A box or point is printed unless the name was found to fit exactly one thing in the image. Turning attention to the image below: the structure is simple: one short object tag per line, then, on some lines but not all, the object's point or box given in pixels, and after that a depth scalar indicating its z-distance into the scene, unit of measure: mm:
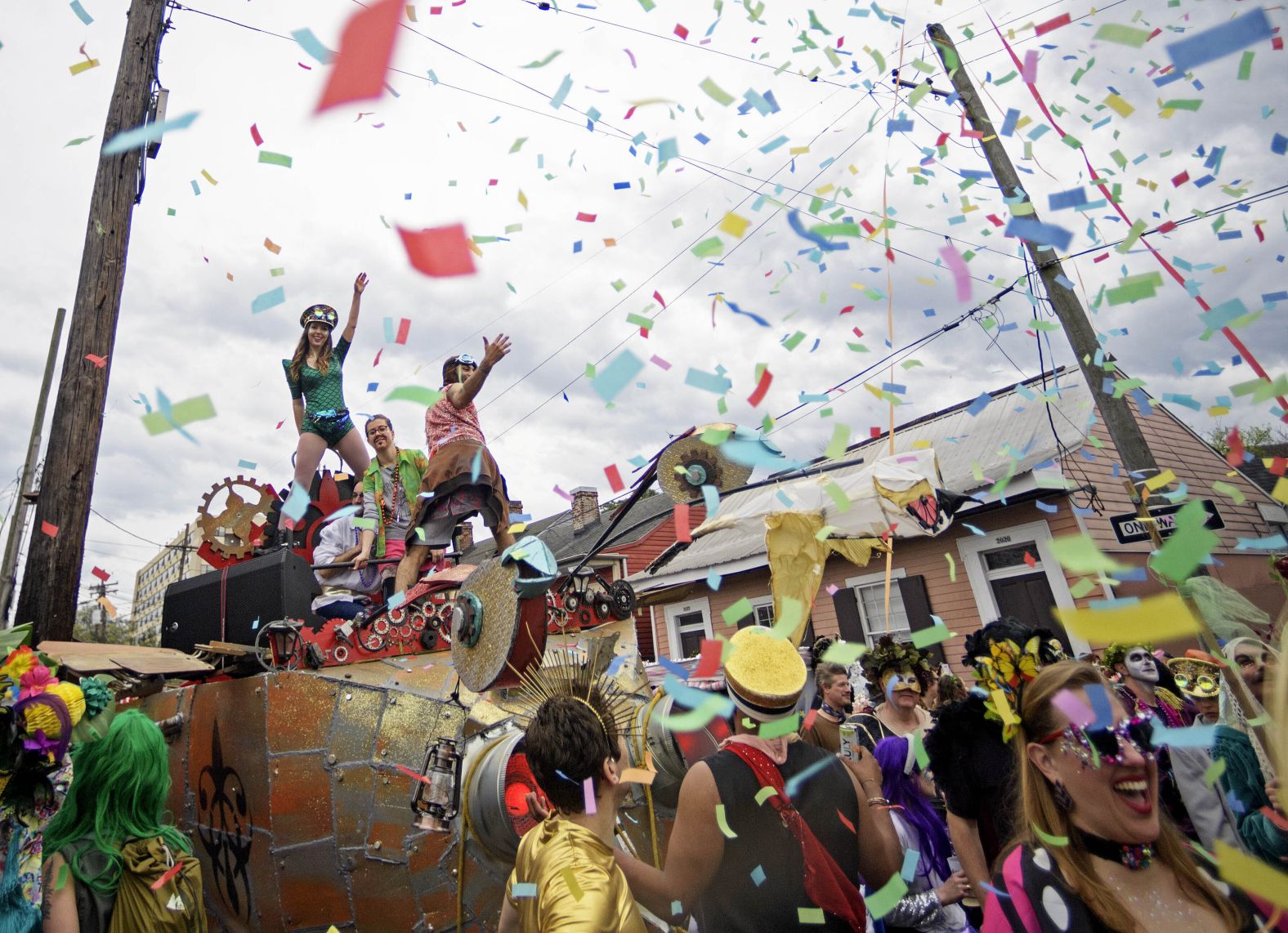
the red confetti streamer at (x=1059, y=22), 3363
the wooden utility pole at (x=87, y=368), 4395
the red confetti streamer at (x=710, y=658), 3251
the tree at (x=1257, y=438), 27094
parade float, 3084
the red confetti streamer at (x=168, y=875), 2473
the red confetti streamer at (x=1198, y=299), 2330
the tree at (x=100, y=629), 39906
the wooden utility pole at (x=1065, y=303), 6180
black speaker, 4789
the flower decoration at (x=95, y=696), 2855
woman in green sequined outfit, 5543
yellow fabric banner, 6387
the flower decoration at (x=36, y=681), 2486
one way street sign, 5846
